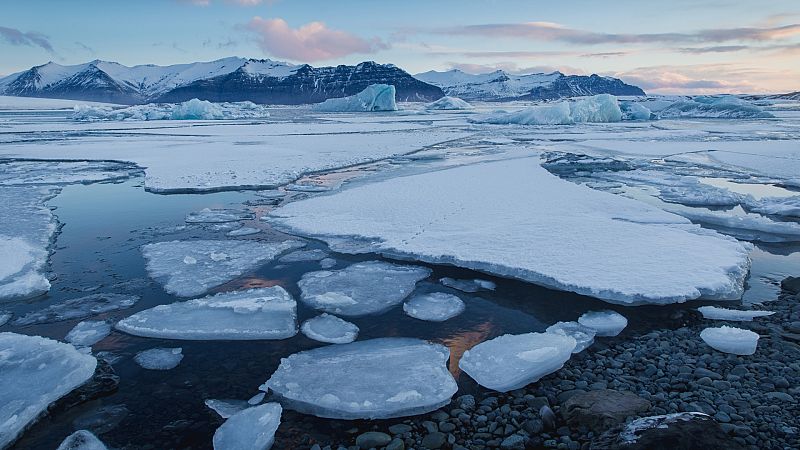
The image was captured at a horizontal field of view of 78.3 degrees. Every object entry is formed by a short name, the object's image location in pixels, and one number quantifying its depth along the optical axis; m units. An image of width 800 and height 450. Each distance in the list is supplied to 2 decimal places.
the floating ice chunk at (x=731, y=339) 3.91
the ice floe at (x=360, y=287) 4.89
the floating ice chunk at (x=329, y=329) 4.24
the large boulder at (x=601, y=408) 2.99
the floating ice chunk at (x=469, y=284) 5.29
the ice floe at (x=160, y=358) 3.84
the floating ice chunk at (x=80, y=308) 4.57
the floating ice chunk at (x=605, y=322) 4.30
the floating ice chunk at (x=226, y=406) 3.27
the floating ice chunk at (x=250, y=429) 2.95
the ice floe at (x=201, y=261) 5.42
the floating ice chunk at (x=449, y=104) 63.38
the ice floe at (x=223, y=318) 4.30
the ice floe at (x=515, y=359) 3.59
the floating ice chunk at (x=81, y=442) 2.91
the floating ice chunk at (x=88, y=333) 4.17
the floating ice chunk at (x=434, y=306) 4.67
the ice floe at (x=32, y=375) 3.11
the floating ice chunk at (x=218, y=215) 8.04
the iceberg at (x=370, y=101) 55.47
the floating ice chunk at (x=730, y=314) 4.49
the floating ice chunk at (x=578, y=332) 4.08
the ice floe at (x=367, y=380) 3.30
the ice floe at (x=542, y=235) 5.06
